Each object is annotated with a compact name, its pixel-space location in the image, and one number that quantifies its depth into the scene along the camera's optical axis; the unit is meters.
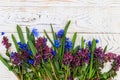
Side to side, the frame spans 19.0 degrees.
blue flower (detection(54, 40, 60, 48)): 1.34
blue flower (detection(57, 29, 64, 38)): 1.36
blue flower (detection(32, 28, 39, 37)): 1.38
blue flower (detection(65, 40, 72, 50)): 1.34
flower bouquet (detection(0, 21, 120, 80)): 1.30
